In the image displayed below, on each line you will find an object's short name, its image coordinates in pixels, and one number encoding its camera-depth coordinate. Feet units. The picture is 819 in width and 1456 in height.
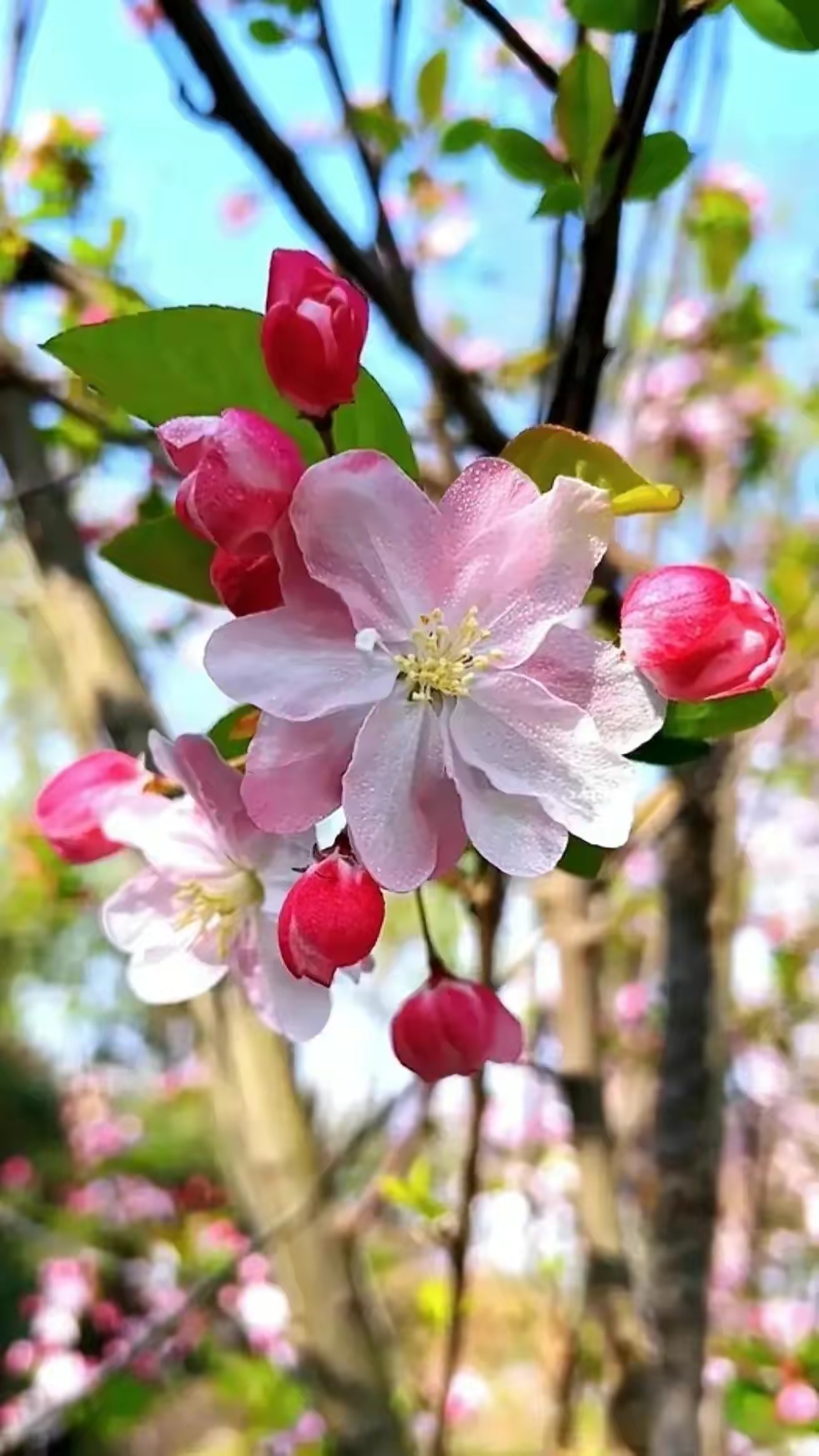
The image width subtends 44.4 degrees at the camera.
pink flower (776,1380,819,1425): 3.72
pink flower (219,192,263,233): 6.80
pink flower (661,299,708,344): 5.02
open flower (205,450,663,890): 0.33
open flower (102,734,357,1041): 0.40
